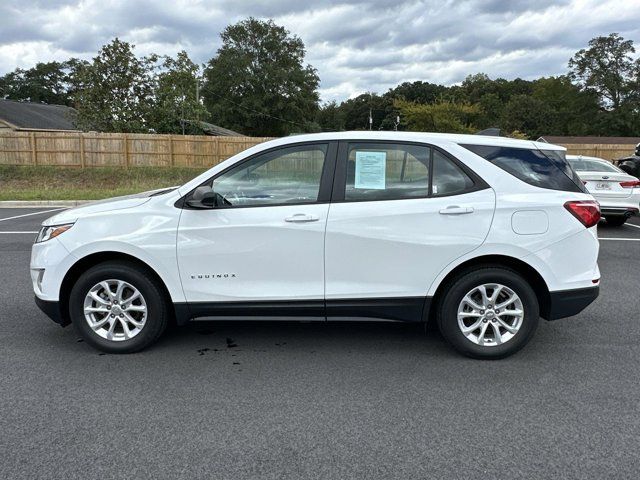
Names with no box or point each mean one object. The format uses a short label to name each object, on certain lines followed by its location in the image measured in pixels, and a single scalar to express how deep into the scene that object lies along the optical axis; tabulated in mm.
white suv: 3768
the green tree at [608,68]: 61781
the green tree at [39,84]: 80938
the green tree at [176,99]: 31906
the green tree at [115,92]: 29938
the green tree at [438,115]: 34000
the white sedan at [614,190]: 10109
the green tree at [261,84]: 58406
